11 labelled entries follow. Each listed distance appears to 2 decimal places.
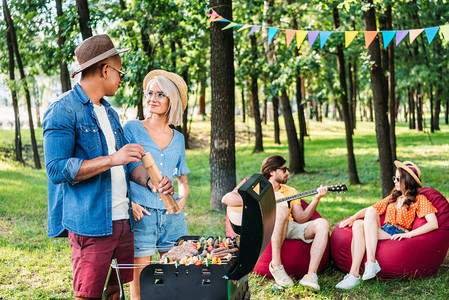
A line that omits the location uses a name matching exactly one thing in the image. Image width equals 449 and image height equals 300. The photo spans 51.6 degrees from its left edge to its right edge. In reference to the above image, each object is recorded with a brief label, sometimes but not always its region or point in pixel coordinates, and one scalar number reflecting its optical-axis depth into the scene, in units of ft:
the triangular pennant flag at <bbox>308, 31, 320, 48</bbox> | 19.79
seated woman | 15.12
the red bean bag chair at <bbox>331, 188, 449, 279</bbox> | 15.08
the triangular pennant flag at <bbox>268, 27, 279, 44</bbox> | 20.13
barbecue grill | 7.68
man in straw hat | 7.41
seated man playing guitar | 14.94
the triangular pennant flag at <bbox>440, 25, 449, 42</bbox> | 15.20
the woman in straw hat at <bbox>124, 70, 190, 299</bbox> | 9.89
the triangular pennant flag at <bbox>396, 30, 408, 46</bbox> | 17.72
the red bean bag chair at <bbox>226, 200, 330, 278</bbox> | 15.66
